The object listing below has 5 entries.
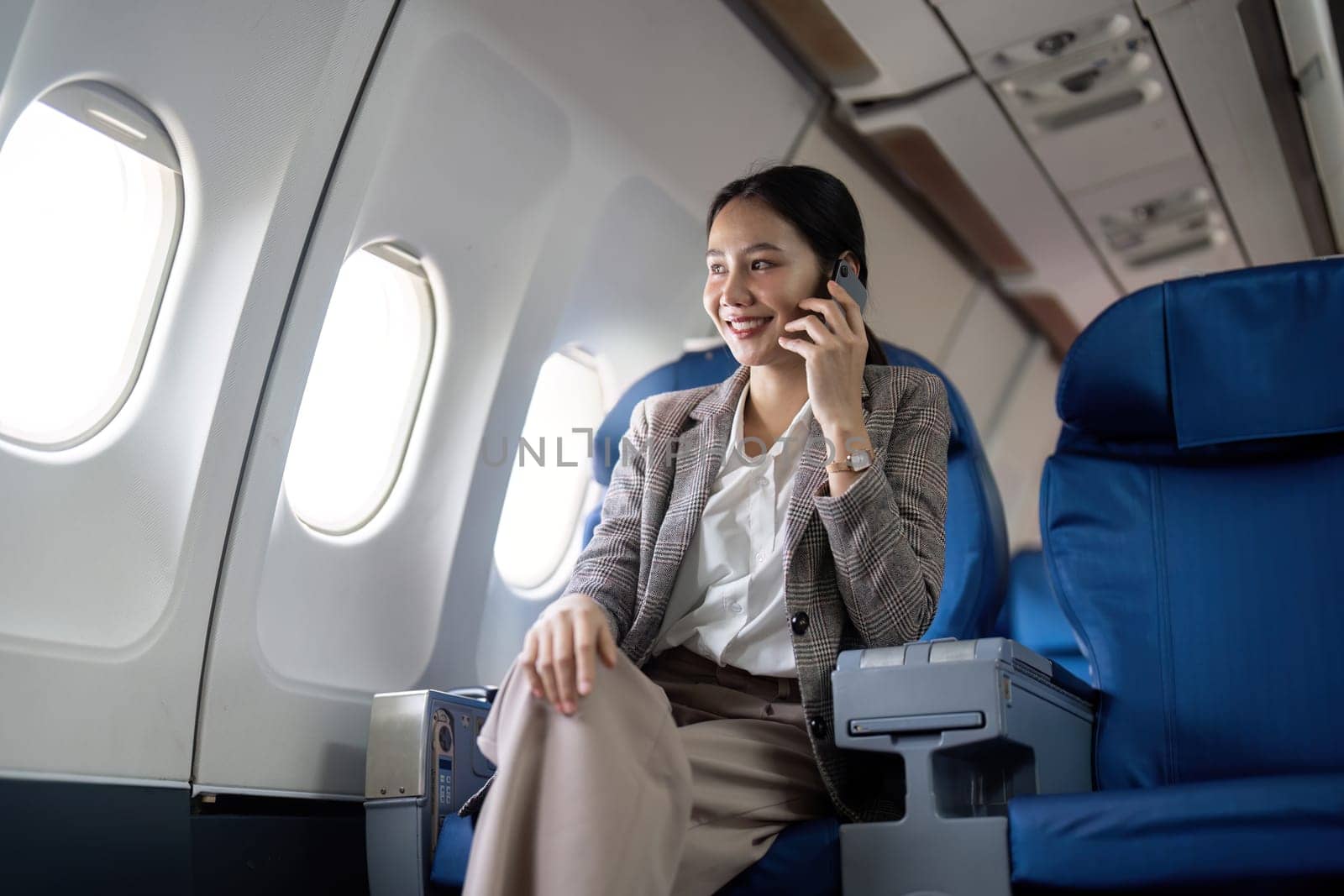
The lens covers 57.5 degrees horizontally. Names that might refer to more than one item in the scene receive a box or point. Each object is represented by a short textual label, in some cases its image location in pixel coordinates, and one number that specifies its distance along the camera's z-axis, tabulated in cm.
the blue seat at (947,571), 188
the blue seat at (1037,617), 418
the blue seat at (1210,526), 217
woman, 157
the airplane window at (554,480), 384
